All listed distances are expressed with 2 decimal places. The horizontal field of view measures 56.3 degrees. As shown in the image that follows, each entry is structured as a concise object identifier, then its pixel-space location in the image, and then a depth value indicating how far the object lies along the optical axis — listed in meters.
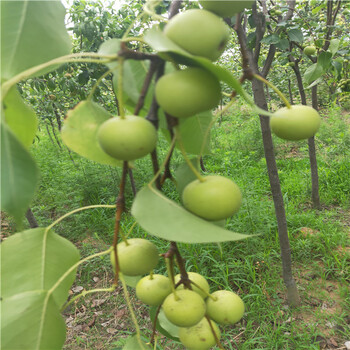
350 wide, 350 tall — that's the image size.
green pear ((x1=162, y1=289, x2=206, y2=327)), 0.21
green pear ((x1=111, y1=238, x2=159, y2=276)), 0.22
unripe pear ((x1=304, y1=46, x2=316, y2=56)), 0.79
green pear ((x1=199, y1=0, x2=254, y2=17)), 0.18
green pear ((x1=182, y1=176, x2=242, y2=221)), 0.18
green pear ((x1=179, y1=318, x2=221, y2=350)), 0.23
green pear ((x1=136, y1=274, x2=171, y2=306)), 0.24
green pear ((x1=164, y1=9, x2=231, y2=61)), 0.16
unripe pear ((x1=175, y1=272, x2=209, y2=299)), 0.25
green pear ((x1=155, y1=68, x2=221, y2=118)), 0.16
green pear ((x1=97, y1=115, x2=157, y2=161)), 0.17
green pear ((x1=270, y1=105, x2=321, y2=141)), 0.20
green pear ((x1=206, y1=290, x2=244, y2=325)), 0.24
